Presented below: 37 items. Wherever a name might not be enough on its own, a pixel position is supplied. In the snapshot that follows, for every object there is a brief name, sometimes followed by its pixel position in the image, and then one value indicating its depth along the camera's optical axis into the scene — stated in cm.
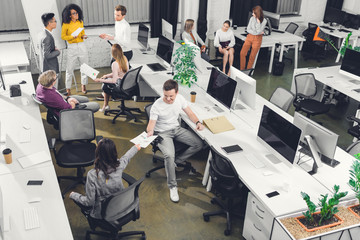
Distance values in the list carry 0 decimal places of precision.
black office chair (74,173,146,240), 336
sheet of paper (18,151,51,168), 395
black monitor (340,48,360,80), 632
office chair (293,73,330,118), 599
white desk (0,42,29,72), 655
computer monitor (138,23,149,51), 722
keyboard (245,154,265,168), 407
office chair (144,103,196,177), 477
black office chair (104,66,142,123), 585
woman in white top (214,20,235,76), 798
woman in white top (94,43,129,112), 582
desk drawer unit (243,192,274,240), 364
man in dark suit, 611
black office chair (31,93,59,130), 503
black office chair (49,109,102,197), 451
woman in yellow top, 658
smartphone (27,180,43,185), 366
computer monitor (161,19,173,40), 704
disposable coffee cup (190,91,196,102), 534
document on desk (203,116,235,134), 471
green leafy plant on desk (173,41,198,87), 564
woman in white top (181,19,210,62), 742
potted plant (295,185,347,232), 329
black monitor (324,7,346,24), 958
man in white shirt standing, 681
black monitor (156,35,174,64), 636
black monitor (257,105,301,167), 382
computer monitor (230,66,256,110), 481
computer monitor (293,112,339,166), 379
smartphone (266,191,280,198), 364
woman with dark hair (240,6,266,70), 798
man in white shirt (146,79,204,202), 459
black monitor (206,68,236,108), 476
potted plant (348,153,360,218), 345
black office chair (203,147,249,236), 391
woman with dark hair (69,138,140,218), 341
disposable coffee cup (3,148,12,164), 388
